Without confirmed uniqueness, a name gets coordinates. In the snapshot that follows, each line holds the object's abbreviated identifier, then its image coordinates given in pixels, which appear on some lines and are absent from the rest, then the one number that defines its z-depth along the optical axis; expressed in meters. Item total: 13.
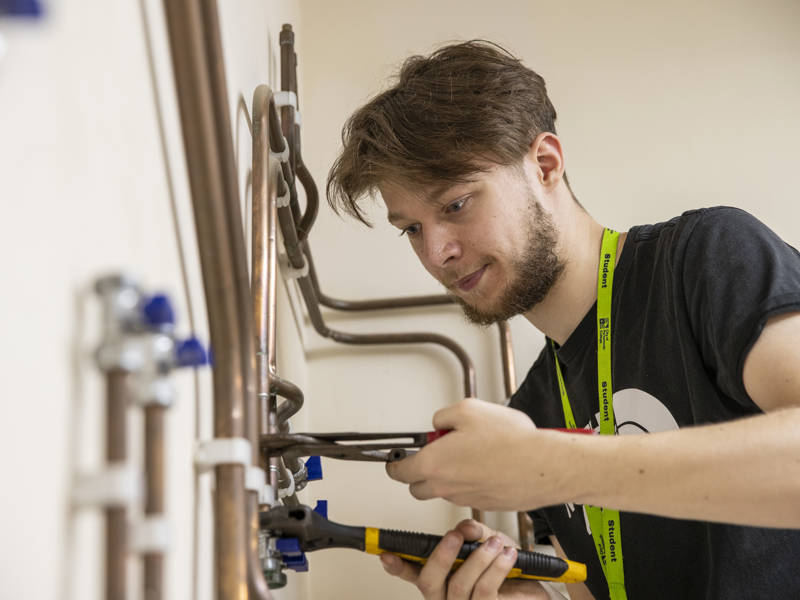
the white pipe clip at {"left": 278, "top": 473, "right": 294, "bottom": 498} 0.89
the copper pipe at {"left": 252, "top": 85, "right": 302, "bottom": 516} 0.84
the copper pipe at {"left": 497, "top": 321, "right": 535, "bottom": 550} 1.46
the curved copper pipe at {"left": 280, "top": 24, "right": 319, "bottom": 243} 1.17
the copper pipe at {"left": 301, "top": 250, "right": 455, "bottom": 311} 1.54
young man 0.68
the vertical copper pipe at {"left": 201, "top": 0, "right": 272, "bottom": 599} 0.64
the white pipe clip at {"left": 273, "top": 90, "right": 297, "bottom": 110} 1.17
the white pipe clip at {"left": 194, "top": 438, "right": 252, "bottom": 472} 0.59
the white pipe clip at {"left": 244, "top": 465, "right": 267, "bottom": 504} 0.62
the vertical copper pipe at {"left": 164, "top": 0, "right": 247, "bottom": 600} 0.61
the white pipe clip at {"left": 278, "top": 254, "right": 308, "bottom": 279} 1.27
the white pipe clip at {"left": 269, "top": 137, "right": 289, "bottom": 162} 1.09
